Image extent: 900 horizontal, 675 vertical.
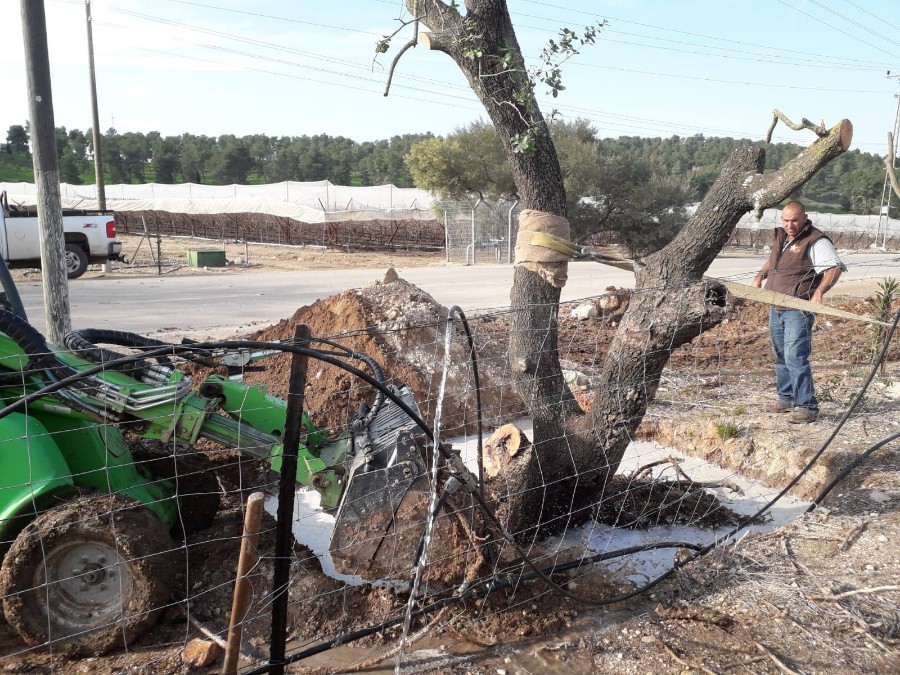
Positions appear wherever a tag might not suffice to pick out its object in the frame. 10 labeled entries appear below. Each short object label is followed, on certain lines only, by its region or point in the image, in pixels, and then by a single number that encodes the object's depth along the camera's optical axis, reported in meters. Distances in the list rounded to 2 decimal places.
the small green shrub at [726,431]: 5.93
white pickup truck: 14.24
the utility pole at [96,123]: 20.09
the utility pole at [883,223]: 38.22
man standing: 5.83
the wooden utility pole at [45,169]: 6.07
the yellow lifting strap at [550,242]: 3.94
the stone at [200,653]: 2.99
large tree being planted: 3.84
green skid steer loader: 3.06
